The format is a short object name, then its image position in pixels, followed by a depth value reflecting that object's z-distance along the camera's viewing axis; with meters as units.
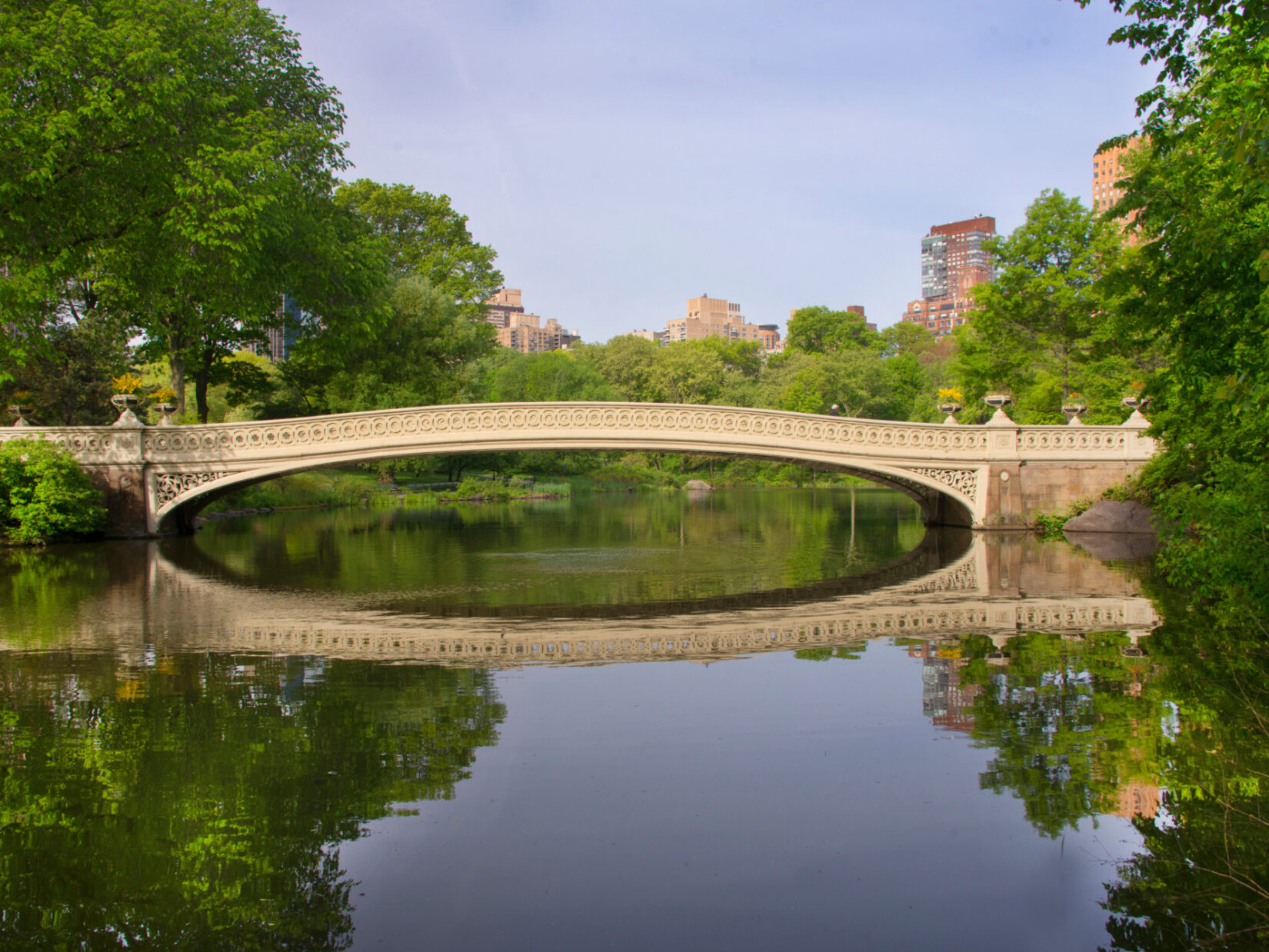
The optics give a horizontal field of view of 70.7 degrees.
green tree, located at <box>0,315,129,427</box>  24.48
